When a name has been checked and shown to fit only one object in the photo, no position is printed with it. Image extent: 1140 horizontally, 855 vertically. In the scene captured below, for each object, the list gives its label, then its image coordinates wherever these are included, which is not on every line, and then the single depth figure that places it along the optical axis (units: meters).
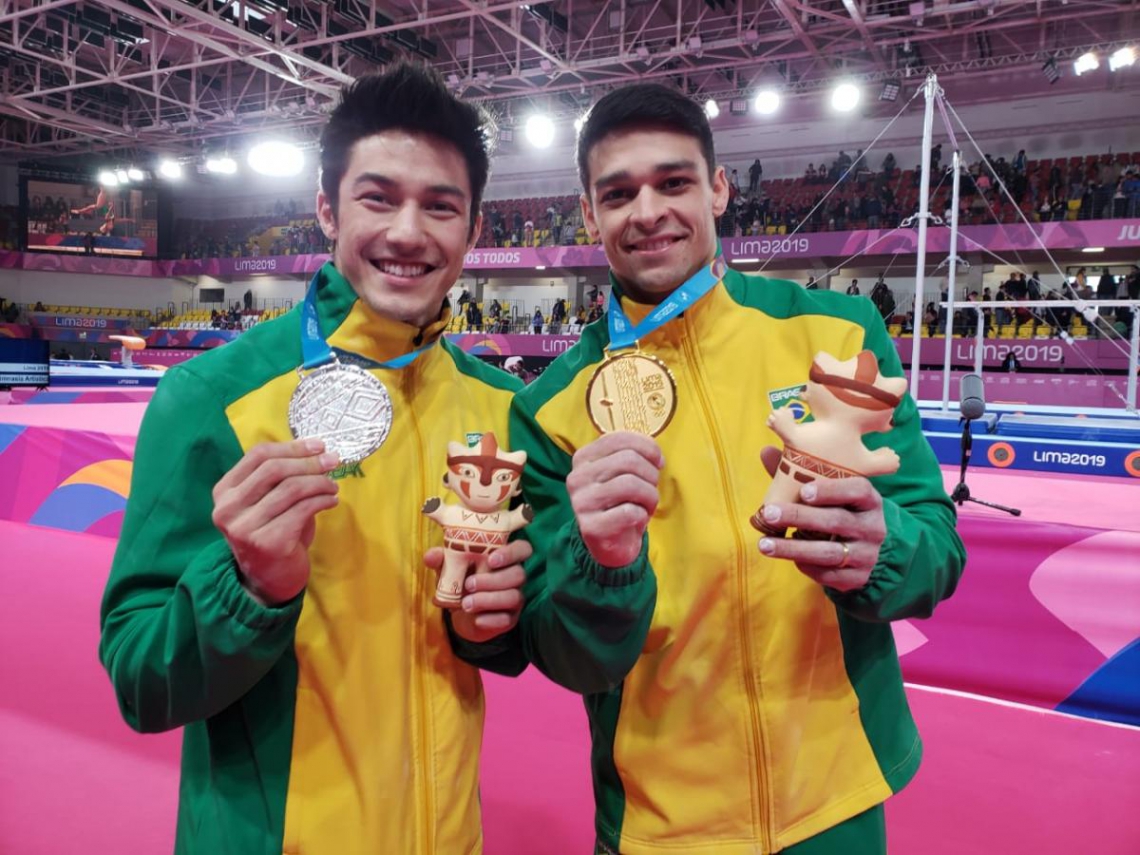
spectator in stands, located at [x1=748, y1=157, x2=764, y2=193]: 17.67
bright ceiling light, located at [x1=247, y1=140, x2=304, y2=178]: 16.09
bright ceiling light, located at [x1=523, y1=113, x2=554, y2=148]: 13.95
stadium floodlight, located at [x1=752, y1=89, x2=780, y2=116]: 13.16
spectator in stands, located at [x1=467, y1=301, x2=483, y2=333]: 18.67
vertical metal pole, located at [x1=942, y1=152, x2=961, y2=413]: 6.99
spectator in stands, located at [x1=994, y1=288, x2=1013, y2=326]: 14.51
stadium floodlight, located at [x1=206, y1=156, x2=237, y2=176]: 18.91
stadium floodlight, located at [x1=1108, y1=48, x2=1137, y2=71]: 9.77
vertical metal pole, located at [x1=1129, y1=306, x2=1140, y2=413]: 7.29
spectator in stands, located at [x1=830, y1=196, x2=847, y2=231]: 15.37
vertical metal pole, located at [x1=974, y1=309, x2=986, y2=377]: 7.61
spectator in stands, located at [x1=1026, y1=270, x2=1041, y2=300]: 14.02
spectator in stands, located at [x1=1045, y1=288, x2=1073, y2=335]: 13.56
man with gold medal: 1.01
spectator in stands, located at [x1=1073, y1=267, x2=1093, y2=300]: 12.93
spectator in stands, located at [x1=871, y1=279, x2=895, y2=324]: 14.81
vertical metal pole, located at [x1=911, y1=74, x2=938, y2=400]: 6.06
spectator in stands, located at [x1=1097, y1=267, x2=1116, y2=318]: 13.10
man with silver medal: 0.93
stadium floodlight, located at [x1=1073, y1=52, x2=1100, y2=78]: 10.37
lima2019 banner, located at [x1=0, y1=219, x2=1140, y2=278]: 12.86
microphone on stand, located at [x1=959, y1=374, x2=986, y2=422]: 4.08
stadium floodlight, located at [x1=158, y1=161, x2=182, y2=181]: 19.27
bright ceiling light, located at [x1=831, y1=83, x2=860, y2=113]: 11.95
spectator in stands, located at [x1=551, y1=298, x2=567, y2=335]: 18.45
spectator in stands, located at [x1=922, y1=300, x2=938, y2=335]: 14.79
